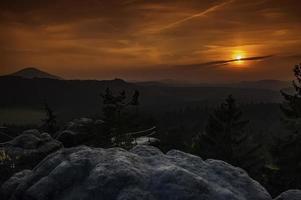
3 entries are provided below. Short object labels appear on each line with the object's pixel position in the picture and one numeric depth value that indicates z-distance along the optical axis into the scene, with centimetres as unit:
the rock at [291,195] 847
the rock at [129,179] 771
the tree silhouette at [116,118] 3284
